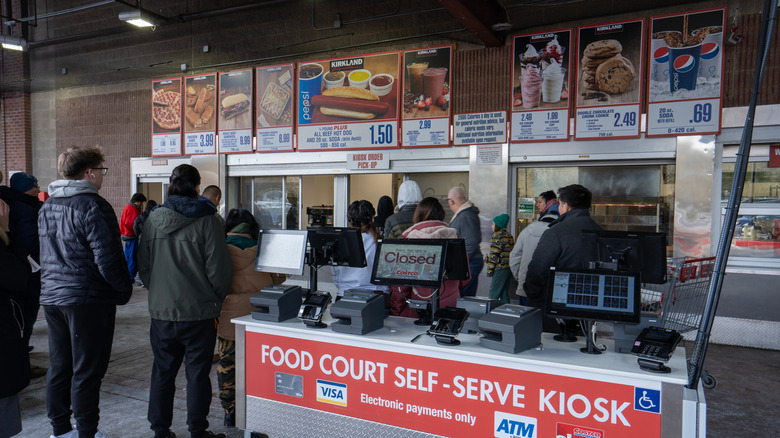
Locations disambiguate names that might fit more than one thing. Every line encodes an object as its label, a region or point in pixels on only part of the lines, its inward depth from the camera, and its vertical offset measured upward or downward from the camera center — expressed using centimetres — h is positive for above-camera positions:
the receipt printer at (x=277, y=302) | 297 -65
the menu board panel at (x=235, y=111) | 784 +130
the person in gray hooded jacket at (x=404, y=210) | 429 -13
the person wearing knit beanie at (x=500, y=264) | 515 -69
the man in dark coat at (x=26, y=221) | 339 -21
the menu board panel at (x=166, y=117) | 852 +129
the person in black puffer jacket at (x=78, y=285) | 283 -53
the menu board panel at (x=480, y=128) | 621 +86
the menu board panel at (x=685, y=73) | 523 +133
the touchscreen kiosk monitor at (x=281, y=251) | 298 -35
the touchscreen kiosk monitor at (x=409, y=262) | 279 -38
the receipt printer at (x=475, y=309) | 271 -61
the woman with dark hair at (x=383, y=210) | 562 -17
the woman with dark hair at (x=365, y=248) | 332 -37
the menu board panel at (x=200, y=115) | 817 +129
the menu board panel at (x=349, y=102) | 680 +130
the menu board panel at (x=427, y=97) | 649 +130
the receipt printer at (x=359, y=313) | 271 -65
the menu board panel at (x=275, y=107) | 752 +131
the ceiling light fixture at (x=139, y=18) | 650 +228
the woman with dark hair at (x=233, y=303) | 332 -73
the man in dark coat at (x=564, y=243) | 327 -30
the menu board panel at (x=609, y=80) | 554 +133
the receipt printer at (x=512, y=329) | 236 -63
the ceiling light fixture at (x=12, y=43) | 787 +234
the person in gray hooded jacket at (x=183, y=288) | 286 -55
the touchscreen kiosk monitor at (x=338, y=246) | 304 -32
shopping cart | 419 -83
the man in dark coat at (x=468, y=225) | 448 -26
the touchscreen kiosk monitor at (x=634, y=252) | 252 -28
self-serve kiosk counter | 216 -94
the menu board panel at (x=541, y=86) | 584 +132
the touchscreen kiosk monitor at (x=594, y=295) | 230 -46
